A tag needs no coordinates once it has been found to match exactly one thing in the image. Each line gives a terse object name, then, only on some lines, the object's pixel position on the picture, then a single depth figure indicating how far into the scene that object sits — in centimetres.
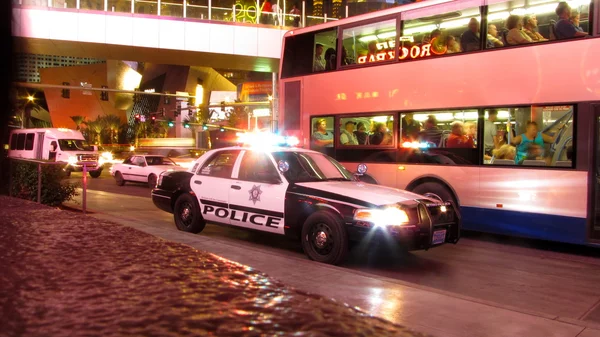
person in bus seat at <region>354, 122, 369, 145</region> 1076
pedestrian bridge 2202
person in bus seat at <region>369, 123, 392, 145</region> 1038
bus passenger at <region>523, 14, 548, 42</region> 841
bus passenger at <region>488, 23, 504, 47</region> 887
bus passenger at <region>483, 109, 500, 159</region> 894
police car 671
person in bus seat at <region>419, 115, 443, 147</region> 970
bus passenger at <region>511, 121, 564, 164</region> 838
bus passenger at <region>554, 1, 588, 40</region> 805
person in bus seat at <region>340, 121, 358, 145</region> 1096
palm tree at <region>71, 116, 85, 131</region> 7562
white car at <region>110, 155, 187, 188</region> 2070
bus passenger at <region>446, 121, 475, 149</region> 927
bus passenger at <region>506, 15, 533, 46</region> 859
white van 2431
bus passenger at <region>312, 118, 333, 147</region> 1140
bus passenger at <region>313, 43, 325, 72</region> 1138
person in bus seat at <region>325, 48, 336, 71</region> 1117
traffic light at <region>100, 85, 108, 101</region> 2929
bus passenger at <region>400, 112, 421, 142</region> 996
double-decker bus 796
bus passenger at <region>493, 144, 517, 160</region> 868
